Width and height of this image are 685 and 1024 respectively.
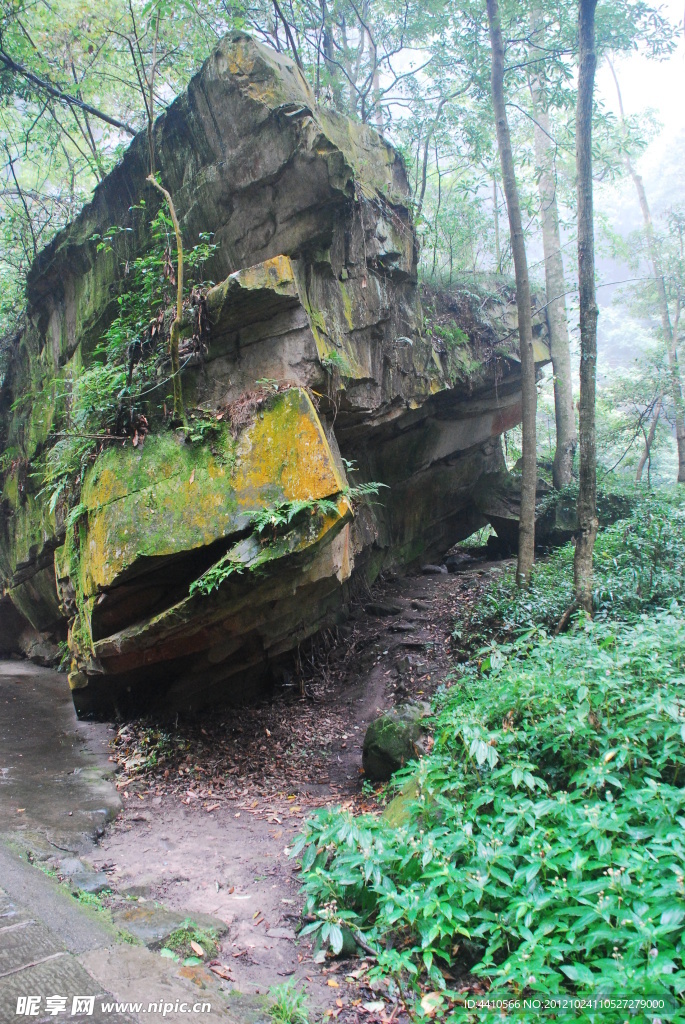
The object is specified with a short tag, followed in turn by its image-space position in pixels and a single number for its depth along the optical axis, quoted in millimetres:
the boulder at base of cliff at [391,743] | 5930
